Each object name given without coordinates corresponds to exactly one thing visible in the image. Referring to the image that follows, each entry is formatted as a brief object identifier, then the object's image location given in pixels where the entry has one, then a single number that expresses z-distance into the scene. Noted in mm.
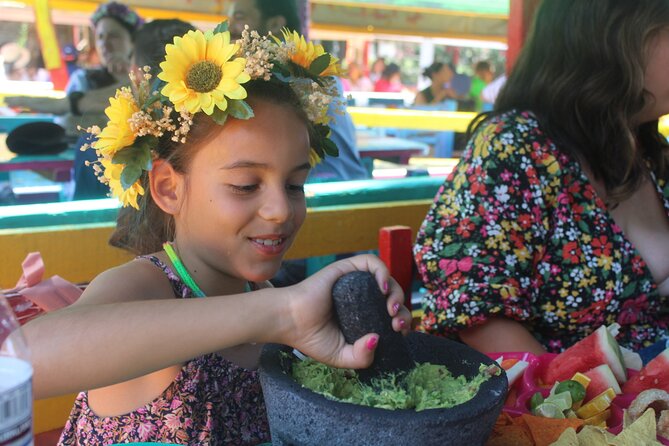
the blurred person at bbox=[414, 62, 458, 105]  9281
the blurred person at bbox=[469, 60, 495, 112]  9727
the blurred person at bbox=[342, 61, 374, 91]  9109
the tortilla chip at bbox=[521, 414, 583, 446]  1466
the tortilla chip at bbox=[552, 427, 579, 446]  1334
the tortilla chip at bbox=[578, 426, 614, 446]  1341
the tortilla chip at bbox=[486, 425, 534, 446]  1486
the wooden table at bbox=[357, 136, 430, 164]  6473
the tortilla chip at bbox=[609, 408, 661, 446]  1319
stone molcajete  1118
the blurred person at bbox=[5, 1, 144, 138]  5156
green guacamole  1252
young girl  1593
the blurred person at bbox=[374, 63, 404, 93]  10097
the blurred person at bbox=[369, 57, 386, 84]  9758
